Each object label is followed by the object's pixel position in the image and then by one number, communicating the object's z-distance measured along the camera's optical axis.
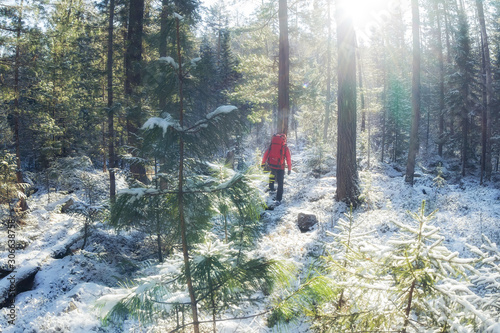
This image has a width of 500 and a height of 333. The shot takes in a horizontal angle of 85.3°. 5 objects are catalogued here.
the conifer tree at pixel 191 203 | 2.57
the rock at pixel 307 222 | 7.74
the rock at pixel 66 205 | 11.80
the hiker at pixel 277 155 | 9.53
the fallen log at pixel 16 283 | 5.21
